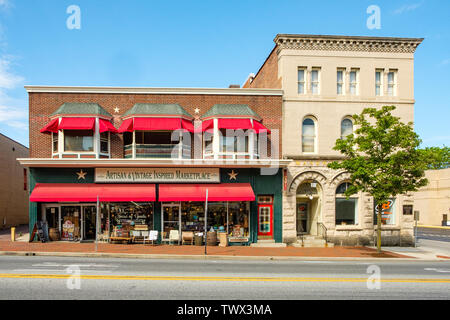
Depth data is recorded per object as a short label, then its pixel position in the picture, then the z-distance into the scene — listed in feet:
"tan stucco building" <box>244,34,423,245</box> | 66.18
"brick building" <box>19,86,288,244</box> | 61.11
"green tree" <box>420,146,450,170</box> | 52.65
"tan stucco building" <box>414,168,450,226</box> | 145.28
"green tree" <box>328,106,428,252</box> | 52.75
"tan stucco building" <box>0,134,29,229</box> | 98.22
